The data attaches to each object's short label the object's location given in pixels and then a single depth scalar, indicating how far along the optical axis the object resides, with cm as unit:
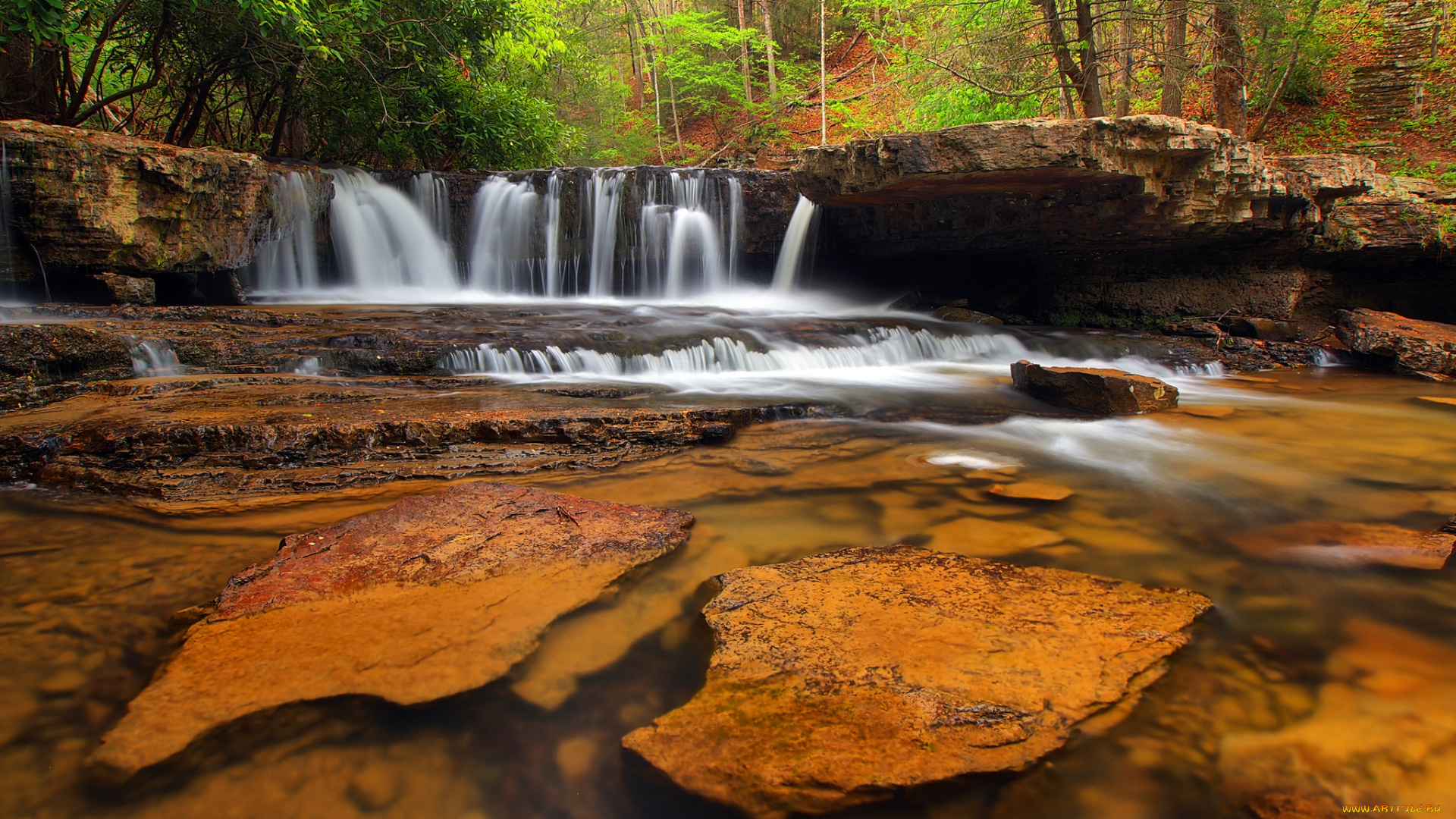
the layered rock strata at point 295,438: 323
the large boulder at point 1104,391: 545
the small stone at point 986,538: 277
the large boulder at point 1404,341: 736
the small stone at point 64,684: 179
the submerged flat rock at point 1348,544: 267
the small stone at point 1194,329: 947
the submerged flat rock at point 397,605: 173
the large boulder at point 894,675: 151
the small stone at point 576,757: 162
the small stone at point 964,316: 1061
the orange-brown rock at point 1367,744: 151
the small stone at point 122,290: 761
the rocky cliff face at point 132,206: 691
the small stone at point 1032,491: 344
